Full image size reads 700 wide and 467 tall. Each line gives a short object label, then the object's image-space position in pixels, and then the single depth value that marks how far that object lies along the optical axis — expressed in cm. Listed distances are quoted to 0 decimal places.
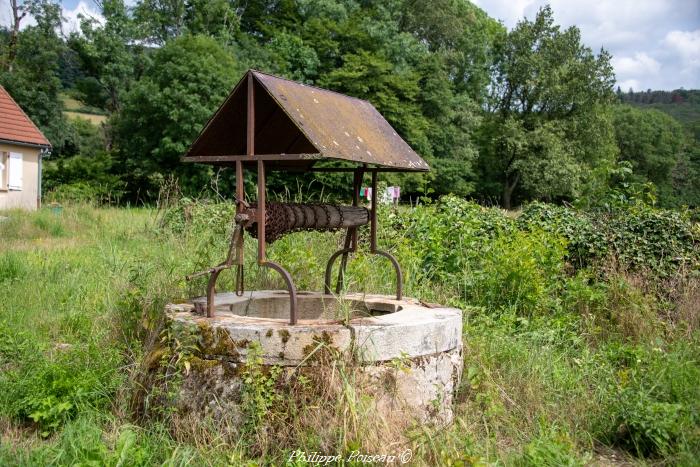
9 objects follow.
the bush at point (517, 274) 685
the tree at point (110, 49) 2998
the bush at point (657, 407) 405
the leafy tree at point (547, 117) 3294
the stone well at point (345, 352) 383
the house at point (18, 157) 1898
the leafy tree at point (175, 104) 2267
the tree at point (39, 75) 2752
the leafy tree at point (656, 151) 4550
